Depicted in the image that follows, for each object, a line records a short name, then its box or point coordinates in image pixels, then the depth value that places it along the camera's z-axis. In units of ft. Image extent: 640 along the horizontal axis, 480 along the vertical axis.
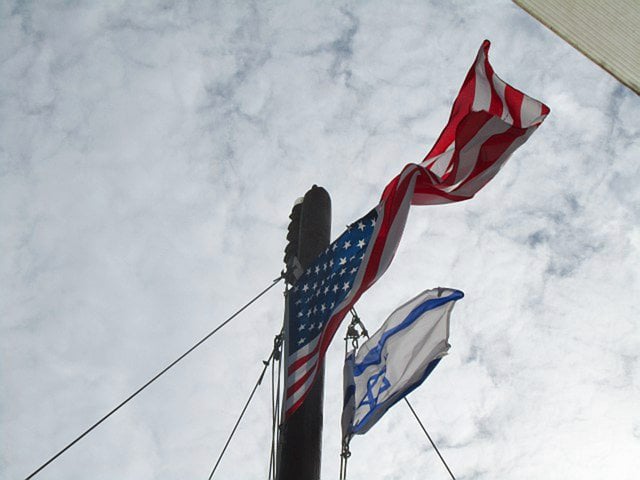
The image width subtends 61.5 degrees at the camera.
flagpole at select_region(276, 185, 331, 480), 15.65
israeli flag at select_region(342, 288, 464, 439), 18.01
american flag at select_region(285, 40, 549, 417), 17.69
